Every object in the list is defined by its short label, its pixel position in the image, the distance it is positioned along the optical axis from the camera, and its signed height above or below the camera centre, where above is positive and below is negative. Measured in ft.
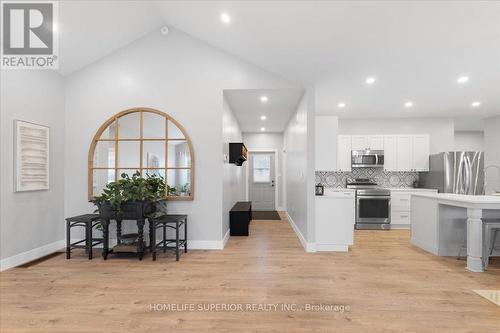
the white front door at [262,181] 27.07 -1.37
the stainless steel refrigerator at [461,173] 16.96 -0.28
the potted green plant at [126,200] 11.80 -1.53
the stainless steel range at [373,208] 18.24 -2.88
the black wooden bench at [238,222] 16.37 -3.51
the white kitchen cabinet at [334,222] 13.00 -2.78
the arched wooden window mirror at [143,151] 13.51 +0.91
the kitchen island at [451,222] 10.30 -2.58
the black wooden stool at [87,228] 11.82 -2.87
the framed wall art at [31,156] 11.13 +0.53
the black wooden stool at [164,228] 11.71 -2.97
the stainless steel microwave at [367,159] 19.33 +0.73
